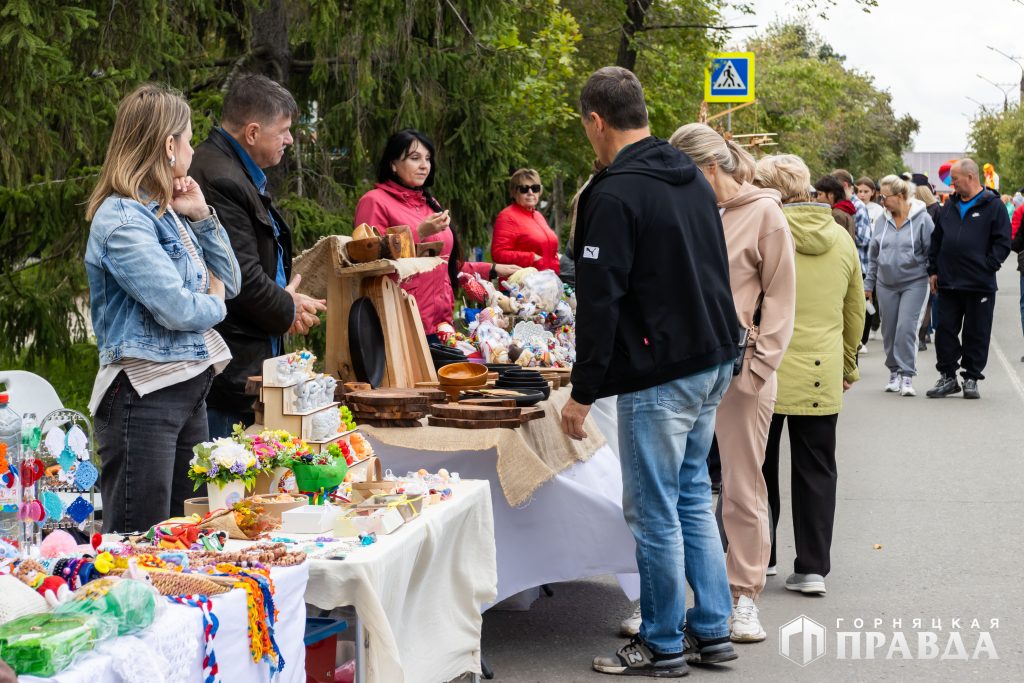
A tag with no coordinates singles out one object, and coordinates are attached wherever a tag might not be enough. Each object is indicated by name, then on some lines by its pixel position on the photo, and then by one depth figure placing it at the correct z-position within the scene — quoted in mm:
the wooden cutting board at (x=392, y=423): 4637
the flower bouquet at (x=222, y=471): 3500
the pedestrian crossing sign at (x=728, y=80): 13859
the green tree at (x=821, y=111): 32469
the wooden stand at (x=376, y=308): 5039
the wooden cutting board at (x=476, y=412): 4559
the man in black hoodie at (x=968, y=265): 11500
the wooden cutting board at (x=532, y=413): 4641
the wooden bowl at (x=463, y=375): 4969
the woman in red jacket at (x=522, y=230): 8008
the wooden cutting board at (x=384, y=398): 4609
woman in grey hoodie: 11922
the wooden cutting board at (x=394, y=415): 4621
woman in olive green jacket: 5469
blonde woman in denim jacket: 3627
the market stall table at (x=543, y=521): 4656
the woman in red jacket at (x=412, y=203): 5824
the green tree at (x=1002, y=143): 50938
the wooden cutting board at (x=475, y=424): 4559
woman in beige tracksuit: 4973
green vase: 3711
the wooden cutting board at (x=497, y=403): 4699
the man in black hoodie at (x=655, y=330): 4188
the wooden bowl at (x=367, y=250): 5016
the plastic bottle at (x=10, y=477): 3143
